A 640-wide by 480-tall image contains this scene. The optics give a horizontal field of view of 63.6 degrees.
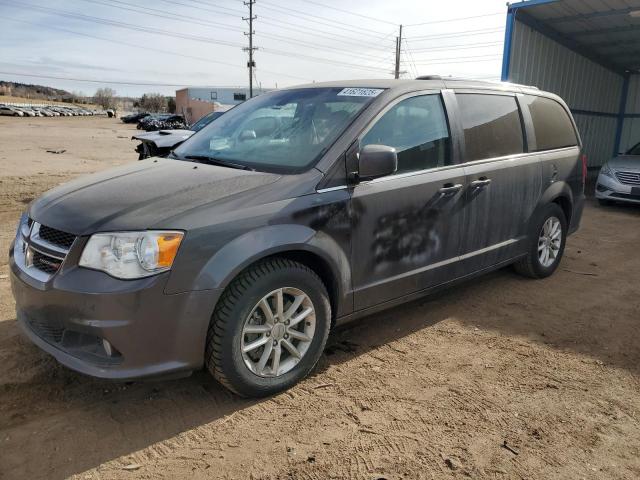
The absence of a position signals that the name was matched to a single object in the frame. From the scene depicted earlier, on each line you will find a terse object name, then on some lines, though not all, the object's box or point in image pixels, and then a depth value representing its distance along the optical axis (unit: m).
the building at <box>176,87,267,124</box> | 82.66
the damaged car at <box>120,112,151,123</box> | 57.62
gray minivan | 2.55
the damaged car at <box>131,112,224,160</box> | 9.28
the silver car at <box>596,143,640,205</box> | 9.68
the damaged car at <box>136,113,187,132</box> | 43.31
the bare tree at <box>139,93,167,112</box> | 100.81
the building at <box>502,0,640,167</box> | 11.47
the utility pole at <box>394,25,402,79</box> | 49.06
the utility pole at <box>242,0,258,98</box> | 56.22
